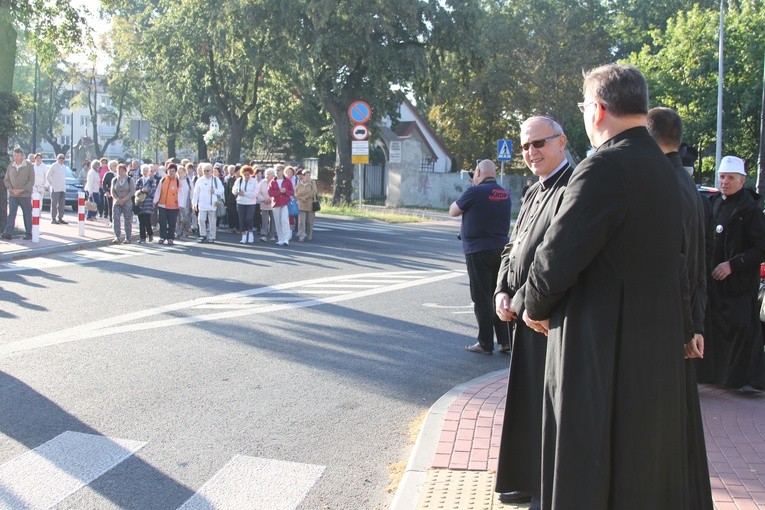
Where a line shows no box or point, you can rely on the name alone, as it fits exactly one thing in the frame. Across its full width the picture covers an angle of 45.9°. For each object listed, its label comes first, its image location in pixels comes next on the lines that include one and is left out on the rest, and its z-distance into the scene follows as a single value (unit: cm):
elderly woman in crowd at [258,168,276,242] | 2019
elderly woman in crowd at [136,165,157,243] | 1923
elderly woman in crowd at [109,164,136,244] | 1947
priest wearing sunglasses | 419
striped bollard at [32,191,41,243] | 1844
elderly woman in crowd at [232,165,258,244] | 2033
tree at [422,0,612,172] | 4475
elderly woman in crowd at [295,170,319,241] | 2062
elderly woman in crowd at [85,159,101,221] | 2588
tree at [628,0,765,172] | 3547
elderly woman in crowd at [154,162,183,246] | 1931
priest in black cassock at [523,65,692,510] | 320
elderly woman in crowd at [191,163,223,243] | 1995
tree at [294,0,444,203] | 3266
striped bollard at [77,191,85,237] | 1988
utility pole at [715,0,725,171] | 3163
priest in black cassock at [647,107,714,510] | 341
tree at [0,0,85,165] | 2014
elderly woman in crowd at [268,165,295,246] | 1989
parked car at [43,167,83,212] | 2920
